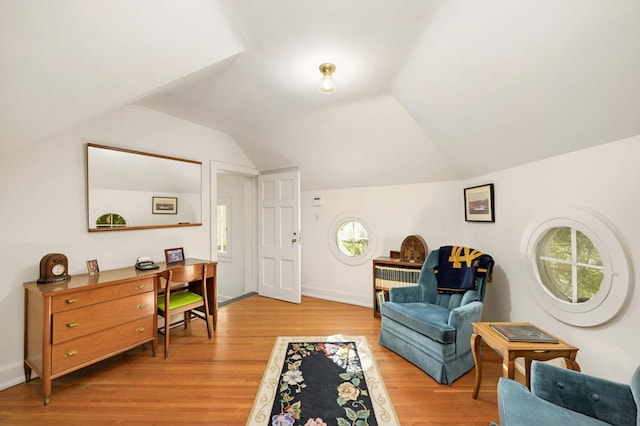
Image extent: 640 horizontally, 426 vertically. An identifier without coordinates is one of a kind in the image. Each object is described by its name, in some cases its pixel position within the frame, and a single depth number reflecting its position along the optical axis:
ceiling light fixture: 1.88
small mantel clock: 1.98
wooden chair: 2.37
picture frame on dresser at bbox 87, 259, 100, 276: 2.23
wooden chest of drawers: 1.75
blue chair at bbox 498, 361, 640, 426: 1.06
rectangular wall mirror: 2.37
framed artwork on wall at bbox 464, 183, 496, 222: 2.49
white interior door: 3.71
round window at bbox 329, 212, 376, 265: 3.73
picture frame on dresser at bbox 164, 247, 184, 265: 2.78
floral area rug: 1.59
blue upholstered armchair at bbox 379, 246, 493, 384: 1.94
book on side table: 1.51
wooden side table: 1.44
